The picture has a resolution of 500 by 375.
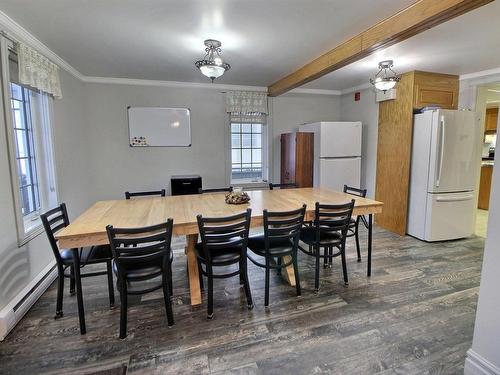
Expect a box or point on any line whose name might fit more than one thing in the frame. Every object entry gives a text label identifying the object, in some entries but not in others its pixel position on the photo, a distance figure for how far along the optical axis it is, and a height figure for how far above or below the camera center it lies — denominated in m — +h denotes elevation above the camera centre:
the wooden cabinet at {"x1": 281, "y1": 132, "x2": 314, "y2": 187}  4.59 -0.13
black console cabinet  4.33 -0.53
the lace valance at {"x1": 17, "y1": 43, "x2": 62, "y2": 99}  2.42 +0.74
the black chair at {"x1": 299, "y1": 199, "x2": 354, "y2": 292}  2.40 -0.66
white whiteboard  4.43 +0.37
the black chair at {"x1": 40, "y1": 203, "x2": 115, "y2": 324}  1.96 -0.81
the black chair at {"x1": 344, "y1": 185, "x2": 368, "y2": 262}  2.85 -0.72
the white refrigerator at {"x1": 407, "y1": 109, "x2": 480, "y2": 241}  3.56 -0.31
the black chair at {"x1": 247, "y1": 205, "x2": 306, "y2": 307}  2.21 -0.69
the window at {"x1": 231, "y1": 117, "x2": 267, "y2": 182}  5.05 -0.02
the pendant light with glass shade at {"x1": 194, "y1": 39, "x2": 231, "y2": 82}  2.60 +0.78
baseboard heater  1.99 -1.18
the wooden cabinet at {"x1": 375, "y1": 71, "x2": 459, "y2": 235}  3.83 +0.26
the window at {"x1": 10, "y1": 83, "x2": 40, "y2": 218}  2.60 +0.02
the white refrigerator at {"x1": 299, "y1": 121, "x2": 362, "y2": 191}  4.49 -0.06
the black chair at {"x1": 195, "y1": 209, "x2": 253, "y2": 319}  2.03 -0.69
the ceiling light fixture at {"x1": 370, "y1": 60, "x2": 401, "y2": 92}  3.32 +0.81
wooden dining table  1.90 -0.52
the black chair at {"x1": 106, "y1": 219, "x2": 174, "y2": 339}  1.79 -0.70
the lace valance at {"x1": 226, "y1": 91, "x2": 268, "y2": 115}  4.73 +0.81
